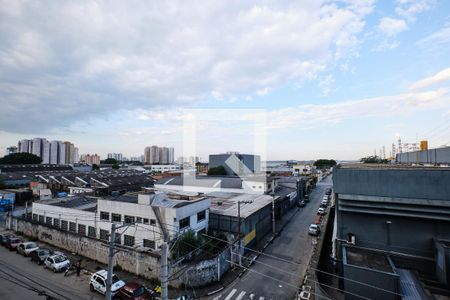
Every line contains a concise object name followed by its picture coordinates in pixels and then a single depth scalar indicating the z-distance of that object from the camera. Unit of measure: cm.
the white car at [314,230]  2019
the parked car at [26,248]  1602
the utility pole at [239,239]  1473
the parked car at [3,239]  1808
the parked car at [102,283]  1124
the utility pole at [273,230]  2042
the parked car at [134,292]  1055
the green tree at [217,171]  5813
